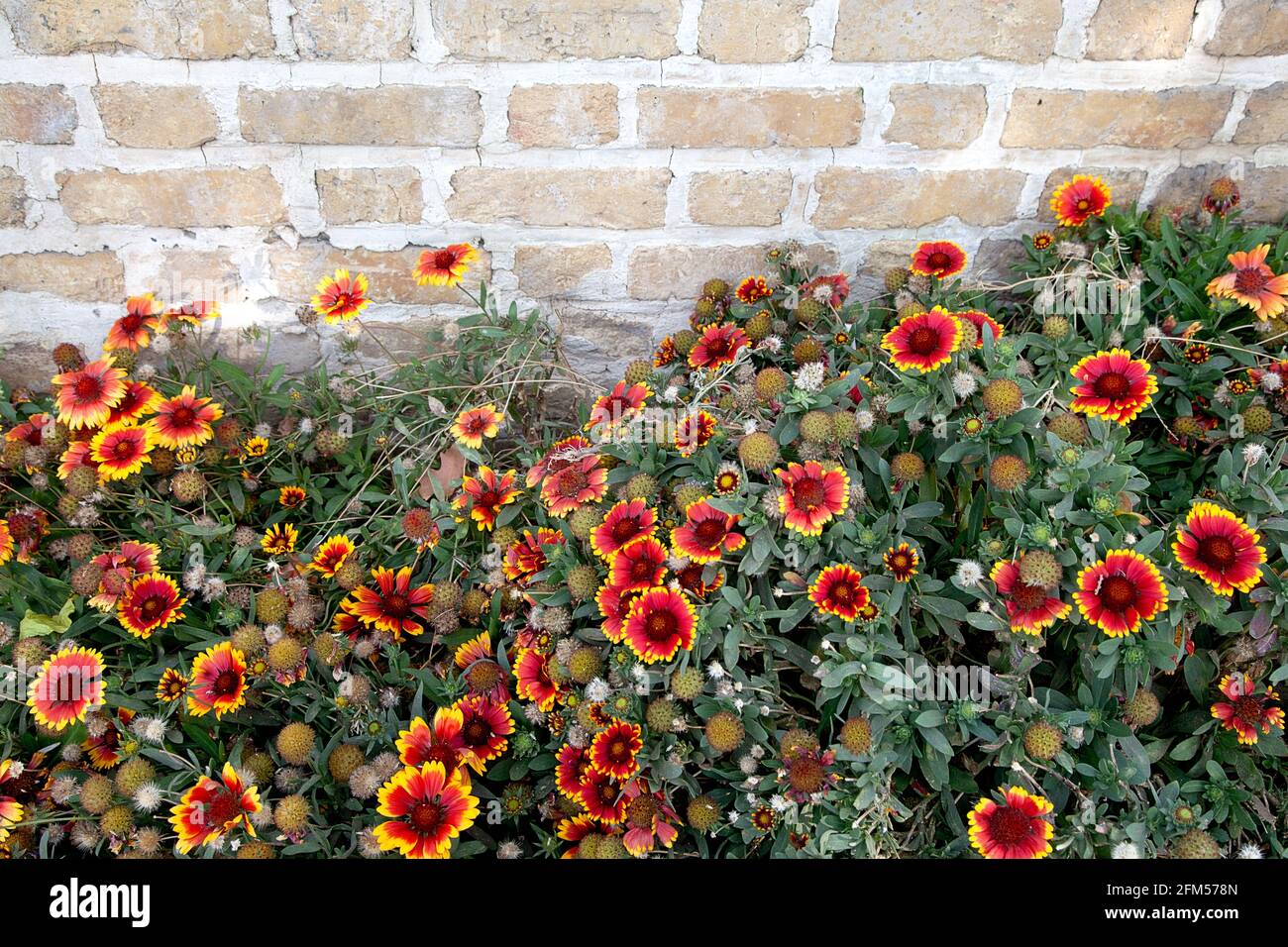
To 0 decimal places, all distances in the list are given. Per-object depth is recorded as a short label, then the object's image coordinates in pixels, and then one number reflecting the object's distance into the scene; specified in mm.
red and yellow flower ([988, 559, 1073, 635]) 1190
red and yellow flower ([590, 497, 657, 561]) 1347
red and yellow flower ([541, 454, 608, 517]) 1416
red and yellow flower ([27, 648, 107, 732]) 1352
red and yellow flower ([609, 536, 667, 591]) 1302
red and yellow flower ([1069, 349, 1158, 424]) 1311
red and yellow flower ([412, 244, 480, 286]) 1666
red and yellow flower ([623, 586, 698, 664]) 1256
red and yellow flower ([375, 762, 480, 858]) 1190
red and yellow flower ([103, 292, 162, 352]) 1693
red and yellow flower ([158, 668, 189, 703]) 1406
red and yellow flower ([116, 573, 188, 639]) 1464
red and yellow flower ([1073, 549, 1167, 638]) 1138
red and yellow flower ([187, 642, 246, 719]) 1375
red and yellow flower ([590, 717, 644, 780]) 1273
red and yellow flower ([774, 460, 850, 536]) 1254
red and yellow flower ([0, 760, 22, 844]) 1312
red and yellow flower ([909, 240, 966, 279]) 1641
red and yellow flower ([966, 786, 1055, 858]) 1130
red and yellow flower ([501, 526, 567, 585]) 1480
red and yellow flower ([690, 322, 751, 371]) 1654
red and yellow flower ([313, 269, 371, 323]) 1661
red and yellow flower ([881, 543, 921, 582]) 1289
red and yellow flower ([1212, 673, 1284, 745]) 1241
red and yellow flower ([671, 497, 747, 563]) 1291
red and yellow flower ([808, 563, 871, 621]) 1233
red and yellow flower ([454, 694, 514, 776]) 1374
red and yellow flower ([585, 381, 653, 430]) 1520
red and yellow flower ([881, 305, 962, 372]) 1310
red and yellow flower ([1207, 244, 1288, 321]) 1516
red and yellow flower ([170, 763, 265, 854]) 1229
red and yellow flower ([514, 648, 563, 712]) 1386
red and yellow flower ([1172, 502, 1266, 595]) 1167
